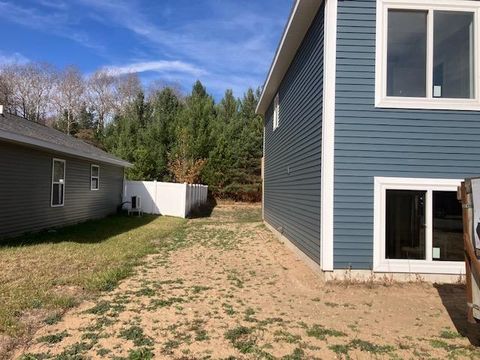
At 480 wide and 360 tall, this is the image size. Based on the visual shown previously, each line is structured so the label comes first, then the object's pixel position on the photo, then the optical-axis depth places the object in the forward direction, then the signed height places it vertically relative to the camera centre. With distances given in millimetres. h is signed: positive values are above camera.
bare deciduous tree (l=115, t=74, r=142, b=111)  45250 +10783
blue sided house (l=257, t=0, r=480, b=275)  6383 +953
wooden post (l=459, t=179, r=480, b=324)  3764 -521
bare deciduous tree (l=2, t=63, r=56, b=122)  39312 +9456
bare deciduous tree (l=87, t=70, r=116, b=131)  45000 +10110
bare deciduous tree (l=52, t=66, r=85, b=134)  42688 +9629
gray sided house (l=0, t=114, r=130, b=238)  9531 +161
